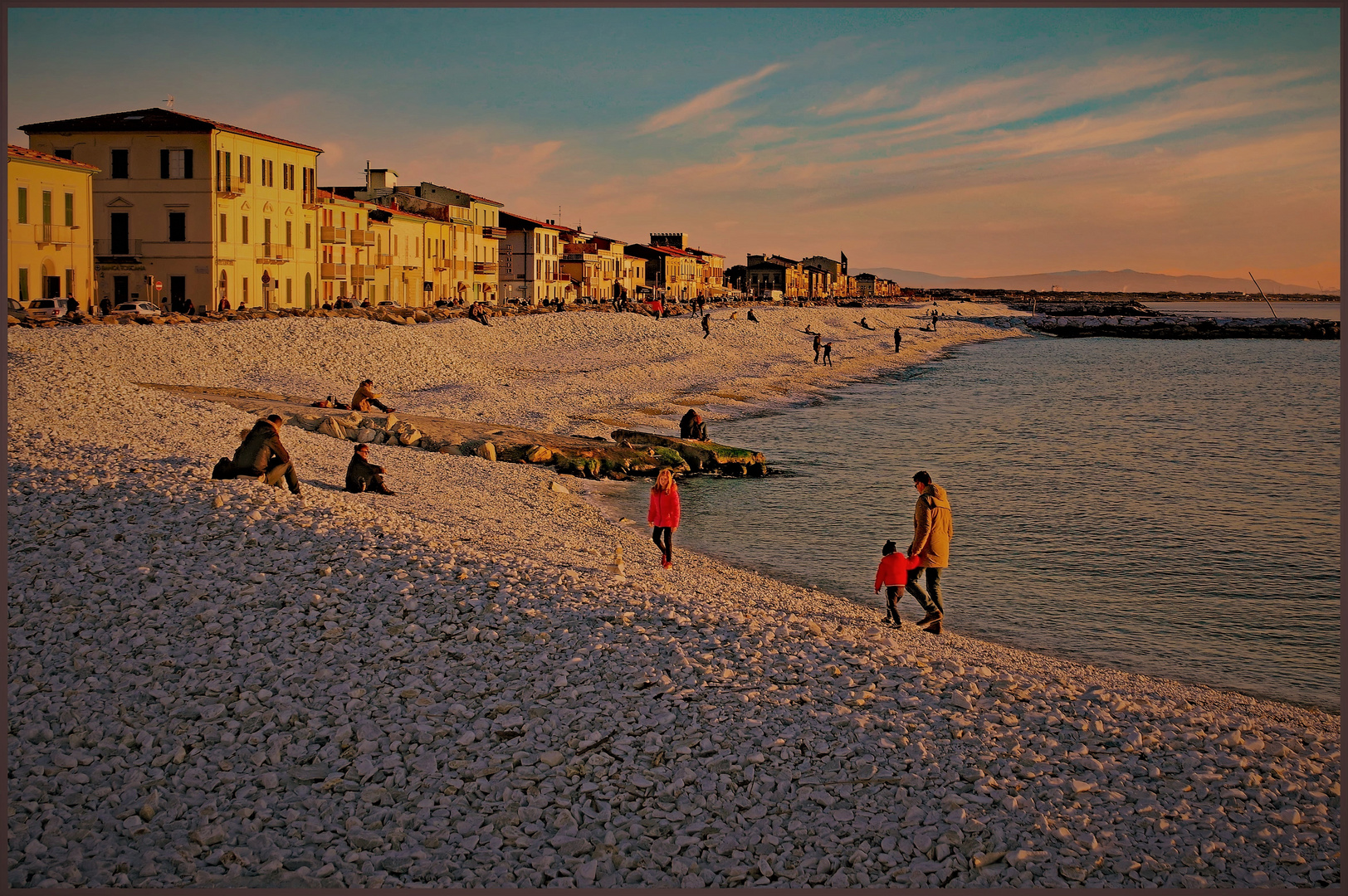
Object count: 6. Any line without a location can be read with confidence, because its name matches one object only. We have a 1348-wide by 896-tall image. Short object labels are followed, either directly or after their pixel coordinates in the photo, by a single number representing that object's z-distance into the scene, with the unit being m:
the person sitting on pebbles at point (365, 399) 25.72
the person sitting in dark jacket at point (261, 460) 14.59
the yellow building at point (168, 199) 48.59
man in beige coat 12.31
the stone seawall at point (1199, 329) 133.38
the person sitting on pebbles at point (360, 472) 17.27
